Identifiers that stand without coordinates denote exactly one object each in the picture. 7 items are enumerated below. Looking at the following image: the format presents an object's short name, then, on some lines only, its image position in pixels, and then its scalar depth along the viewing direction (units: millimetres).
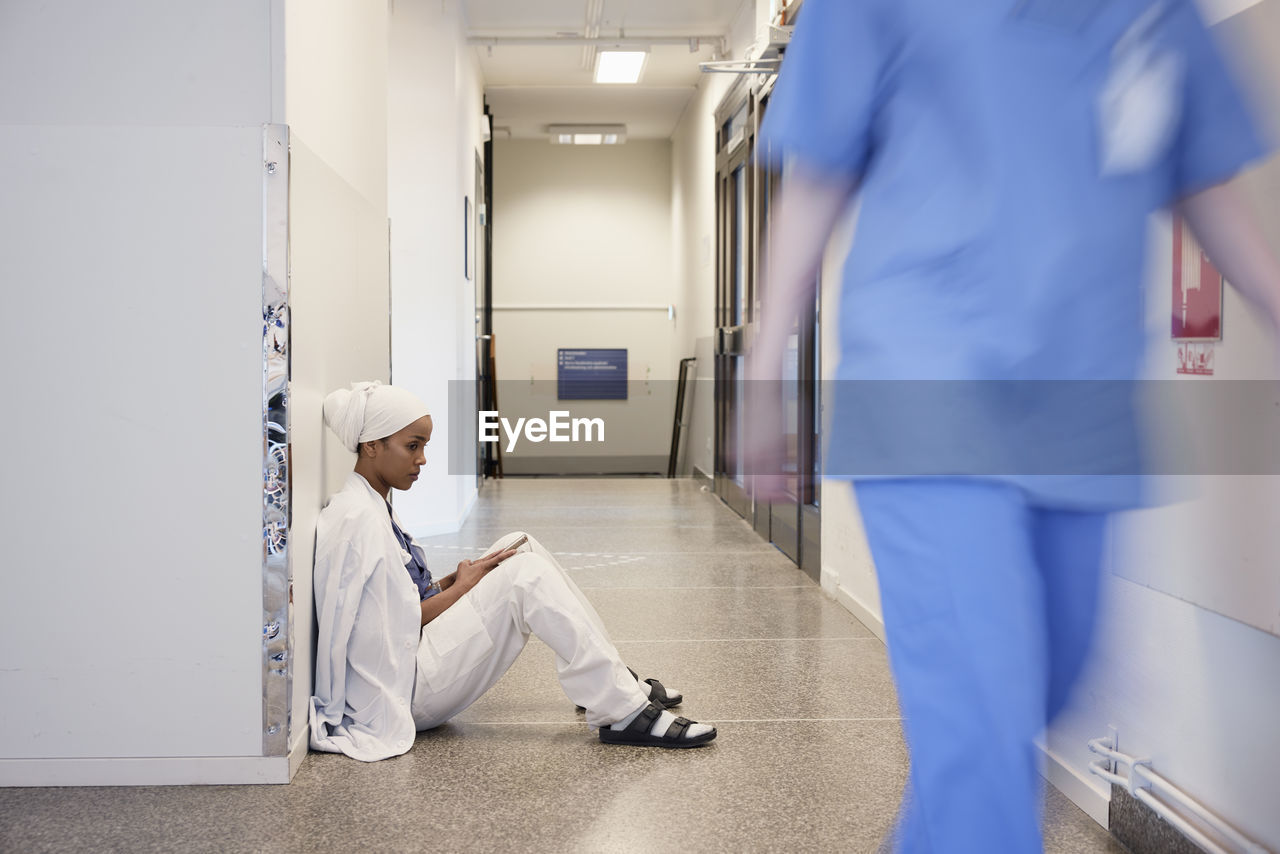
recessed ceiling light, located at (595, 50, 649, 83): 8110
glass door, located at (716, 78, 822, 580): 5027
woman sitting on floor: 2490
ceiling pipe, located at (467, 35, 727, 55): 7828
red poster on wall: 1719
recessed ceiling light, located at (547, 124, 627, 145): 10414
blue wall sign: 11805
